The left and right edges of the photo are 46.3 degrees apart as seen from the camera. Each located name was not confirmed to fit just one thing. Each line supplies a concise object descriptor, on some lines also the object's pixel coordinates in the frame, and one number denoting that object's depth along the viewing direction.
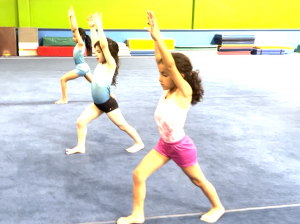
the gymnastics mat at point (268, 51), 13.72
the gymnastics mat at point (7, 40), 11.86
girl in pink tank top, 2.20
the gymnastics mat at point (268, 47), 13.80
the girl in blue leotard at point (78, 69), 5.24
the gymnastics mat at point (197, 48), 13.32
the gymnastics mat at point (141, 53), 12.80
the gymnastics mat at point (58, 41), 12.14
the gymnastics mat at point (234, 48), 13.62
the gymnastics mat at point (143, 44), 12.78
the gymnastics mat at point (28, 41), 11.94
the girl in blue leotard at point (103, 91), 3.34
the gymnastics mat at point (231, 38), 13.52
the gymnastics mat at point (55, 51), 11.89
